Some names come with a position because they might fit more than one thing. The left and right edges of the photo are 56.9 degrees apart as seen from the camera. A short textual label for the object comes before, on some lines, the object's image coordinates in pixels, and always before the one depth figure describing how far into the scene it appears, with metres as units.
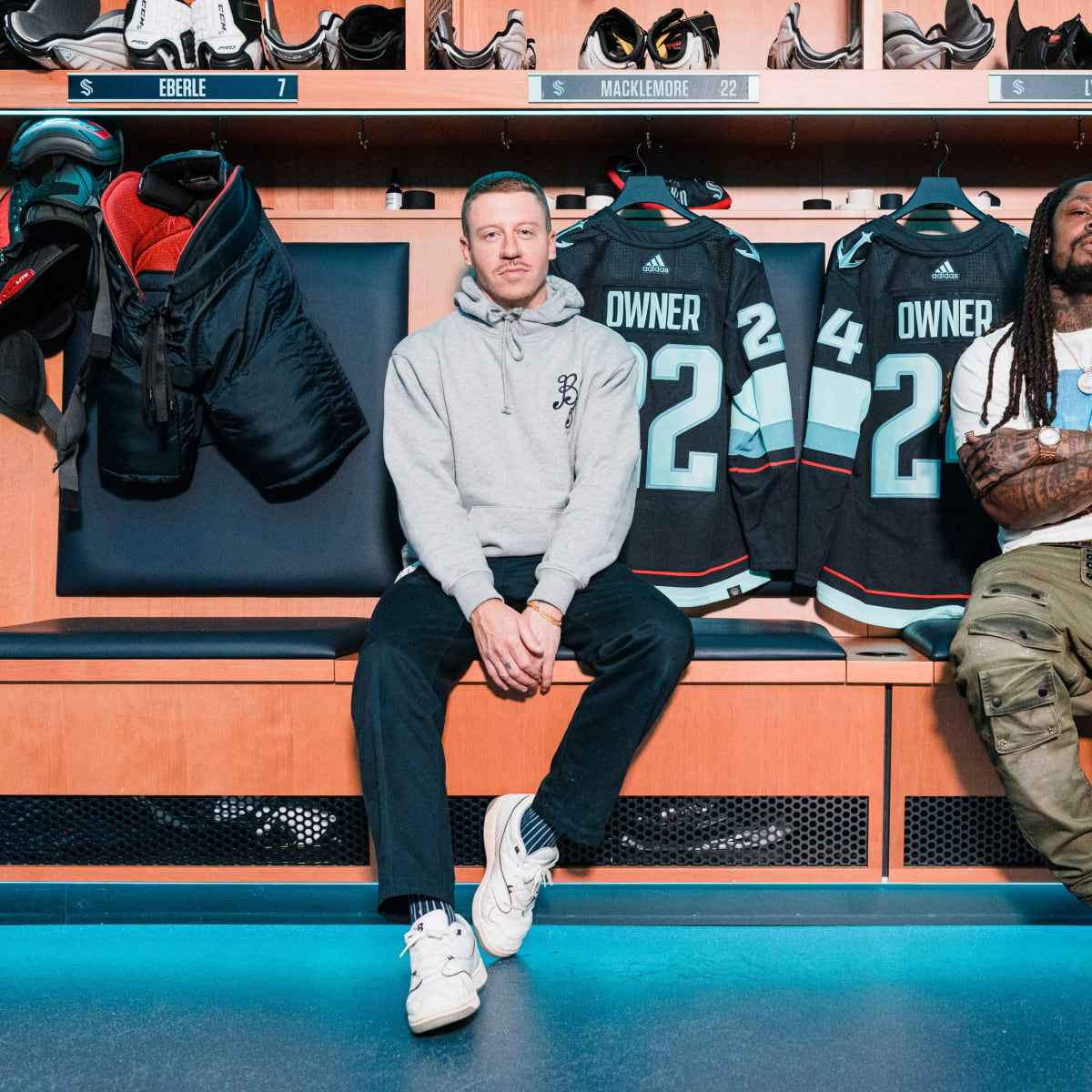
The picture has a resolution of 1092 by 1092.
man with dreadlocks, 1.37
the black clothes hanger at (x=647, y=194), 2.10
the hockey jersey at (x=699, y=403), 2.06
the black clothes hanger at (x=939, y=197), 2.08
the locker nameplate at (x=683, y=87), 2.12
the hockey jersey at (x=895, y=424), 2.03
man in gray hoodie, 1.35
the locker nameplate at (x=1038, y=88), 2.09
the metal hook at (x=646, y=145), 2.25
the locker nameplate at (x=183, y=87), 2.14
